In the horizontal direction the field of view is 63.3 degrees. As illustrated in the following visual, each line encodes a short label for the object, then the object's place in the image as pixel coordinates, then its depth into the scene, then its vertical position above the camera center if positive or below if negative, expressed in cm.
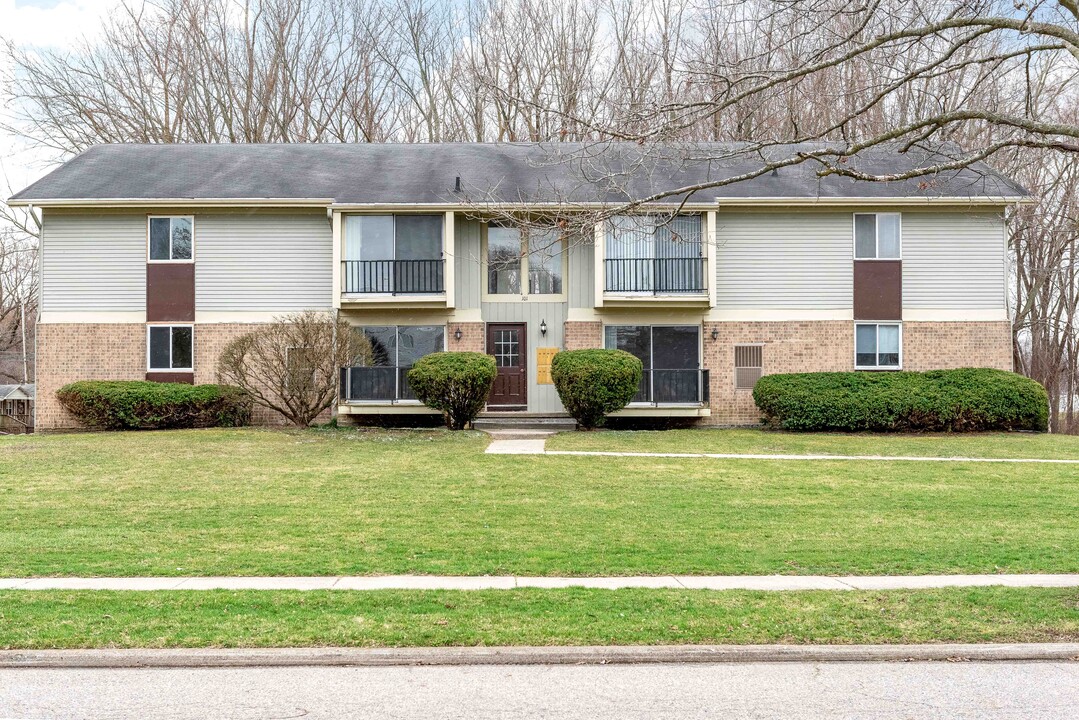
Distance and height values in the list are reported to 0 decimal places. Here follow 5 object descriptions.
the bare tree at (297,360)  1861 +12
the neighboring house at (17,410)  2622 -133
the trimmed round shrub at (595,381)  1883 -38
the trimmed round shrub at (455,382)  1839 -38
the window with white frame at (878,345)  2169 +41
